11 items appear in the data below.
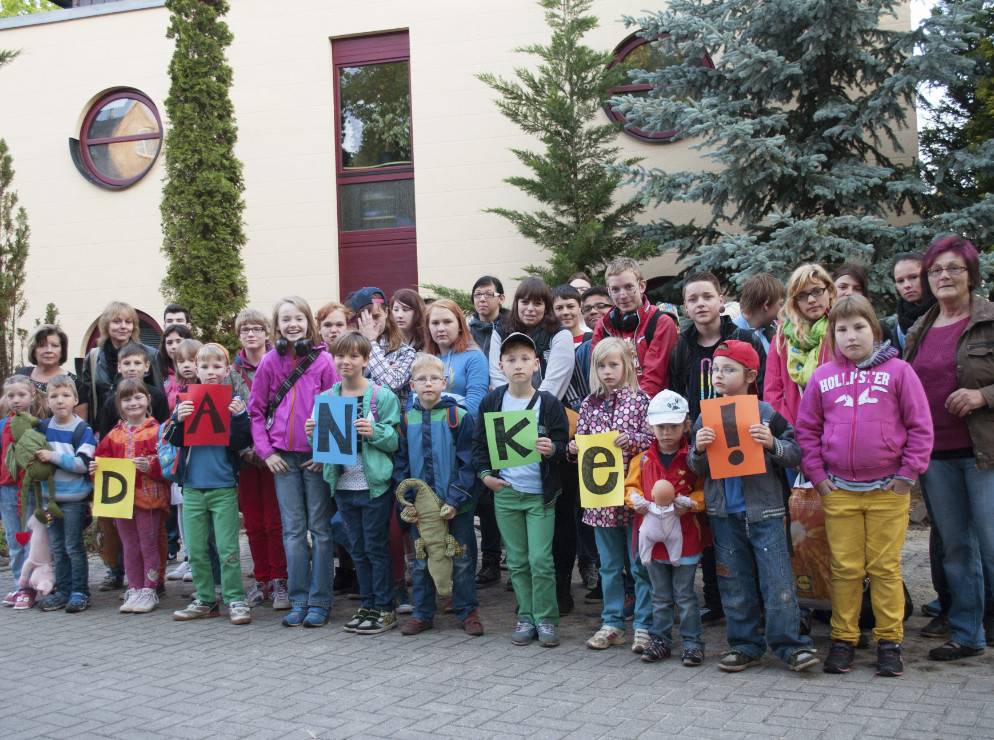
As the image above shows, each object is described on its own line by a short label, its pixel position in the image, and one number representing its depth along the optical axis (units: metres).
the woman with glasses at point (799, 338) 5.02
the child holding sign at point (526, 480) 5.21
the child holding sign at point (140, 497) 6.46
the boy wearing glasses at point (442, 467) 5.50
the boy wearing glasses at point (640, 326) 5.40
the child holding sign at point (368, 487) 5.60
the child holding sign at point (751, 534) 4.45
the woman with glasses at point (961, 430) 4.57
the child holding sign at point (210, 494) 6.05
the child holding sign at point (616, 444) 4.95
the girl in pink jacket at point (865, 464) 4.36
